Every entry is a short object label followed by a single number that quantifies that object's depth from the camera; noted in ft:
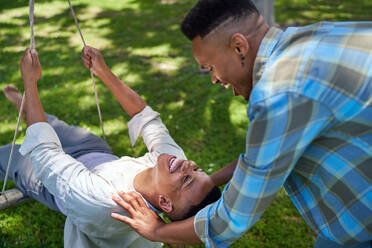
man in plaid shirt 4.35
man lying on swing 8.23
